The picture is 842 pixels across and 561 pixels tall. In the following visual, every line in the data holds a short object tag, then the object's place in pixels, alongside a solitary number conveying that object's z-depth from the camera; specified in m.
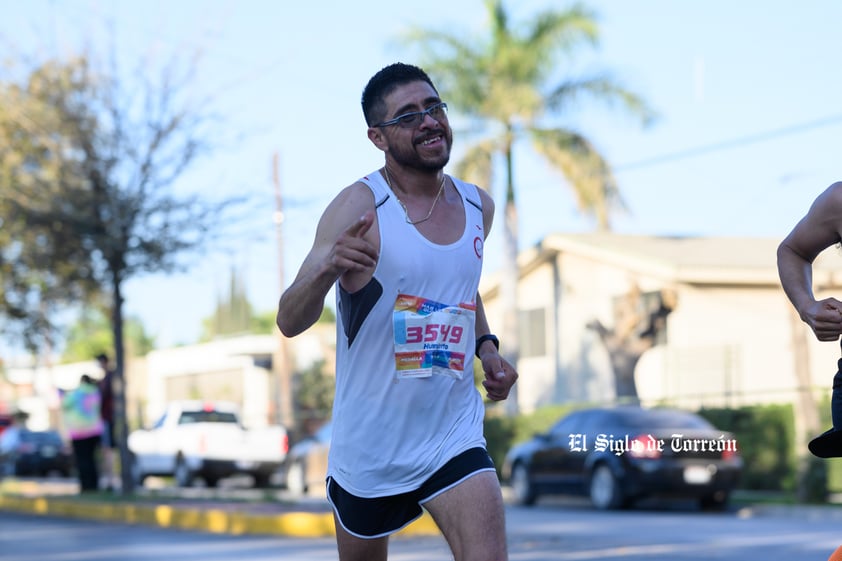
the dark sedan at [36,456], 40.59
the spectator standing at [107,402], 20.72
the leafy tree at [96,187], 19.19
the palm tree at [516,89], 31.12
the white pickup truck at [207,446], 26.53
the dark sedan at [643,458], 17.52
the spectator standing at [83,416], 21.02
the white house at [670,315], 28.41
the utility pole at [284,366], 33.56
